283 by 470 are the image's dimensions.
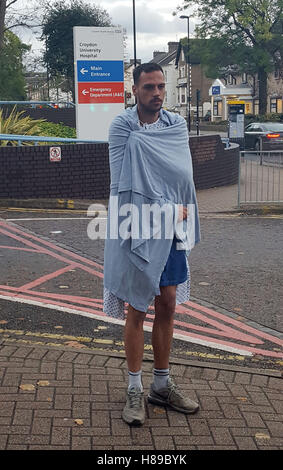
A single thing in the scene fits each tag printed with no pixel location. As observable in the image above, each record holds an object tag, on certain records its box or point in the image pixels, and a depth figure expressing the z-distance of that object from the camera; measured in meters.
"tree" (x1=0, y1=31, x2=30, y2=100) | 41.22
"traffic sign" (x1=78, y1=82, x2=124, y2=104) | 16.89
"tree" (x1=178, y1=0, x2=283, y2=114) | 52.75
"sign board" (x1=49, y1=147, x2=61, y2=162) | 12.87
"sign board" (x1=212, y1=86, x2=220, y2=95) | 30.73
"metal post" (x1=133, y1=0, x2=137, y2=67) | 46.74
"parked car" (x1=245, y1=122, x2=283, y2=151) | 25.62
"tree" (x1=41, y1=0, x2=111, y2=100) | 42.41
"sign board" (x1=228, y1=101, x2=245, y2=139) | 25.75
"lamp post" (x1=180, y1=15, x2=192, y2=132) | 59.63
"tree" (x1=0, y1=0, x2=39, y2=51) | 25.64
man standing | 3.54
